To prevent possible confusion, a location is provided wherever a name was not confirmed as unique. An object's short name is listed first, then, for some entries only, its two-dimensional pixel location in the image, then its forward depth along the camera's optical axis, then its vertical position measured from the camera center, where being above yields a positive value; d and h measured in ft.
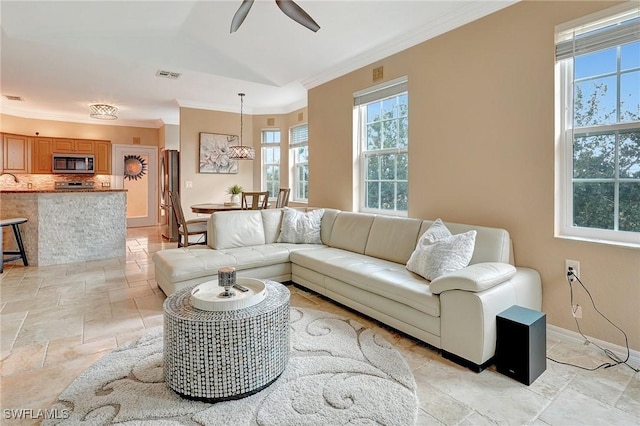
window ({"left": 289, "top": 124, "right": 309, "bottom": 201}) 21.89 +3.15
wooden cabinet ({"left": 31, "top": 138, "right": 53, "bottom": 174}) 24.31 +3.91
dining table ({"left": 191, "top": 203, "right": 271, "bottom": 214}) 17.16 -0.05
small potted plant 20.18 +0.79
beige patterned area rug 5.39 -3.34
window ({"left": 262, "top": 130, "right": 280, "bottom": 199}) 24.03 +3.24
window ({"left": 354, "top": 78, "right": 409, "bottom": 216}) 12.95 +2.46
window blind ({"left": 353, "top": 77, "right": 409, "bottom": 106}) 12.59 +4.59
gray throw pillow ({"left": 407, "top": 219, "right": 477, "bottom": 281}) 8.21 -1.22
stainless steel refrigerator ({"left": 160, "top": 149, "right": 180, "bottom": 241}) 22.20 +1.81
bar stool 14.73 -1.84
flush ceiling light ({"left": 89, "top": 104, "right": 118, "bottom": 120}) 19.79 +5.82
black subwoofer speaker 6.39 -2.74
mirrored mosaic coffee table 5.63 -2.48
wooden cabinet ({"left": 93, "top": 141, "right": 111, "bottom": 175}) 26.91 +4.12
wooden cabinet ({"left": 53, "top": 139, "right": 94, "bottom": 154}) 25.20 +4.78
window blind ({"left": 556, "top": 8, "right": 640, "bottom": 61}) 7.38 +3.91
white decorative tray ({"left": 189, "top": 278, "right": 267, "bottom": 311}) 6.04 -1.70
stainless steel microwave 24.89 +3.38
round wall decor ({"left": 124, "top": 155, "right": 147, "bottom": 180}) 28.73 +3.54
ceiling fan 8.25 +4.96
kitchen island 15.85 -0.76
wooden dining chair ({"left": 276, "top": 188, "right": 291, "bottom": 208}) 19.44 +0.51
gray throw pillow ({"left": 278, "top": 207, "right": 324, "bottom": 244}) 13.65 -0.89
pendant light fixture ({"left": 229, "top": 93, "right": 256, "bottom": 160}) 19.48 +3.19
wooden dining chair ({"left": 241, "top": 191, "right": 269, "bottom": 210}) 17.69 +0.26
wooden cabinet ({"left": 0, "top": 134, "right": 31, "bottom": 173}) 22.85 +3.81
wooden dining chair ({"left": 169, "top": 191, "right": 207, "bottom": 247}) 15.76 -0.82
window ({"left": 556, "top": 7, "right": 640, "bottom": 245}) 7.53 +1.79
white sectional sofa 6.93 -1.81
